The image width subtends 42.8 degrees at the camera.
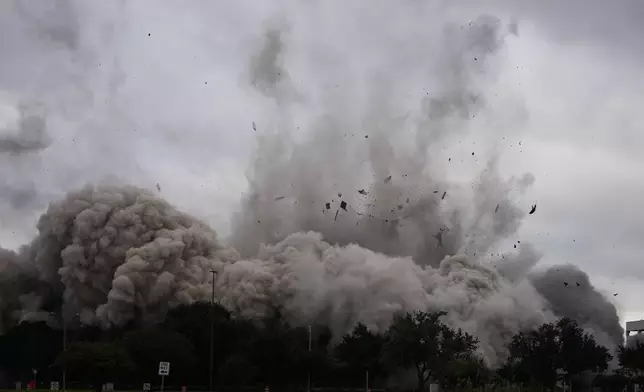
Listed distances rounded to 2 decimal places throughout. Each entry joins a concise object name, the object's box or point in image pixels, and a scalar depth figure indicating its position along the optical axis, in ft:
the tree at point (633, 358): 275.39
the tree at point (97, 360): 268.82
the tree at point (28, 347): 382.63
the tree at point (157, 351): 298.76
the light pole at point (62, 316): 411.13
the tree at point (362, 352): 331.98
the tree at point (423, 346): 275.18
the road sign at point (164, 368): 177.78
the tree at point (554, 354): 298.15
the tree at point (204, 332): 327.06
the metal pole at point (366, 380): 307.50
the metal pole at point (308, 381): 310.43
